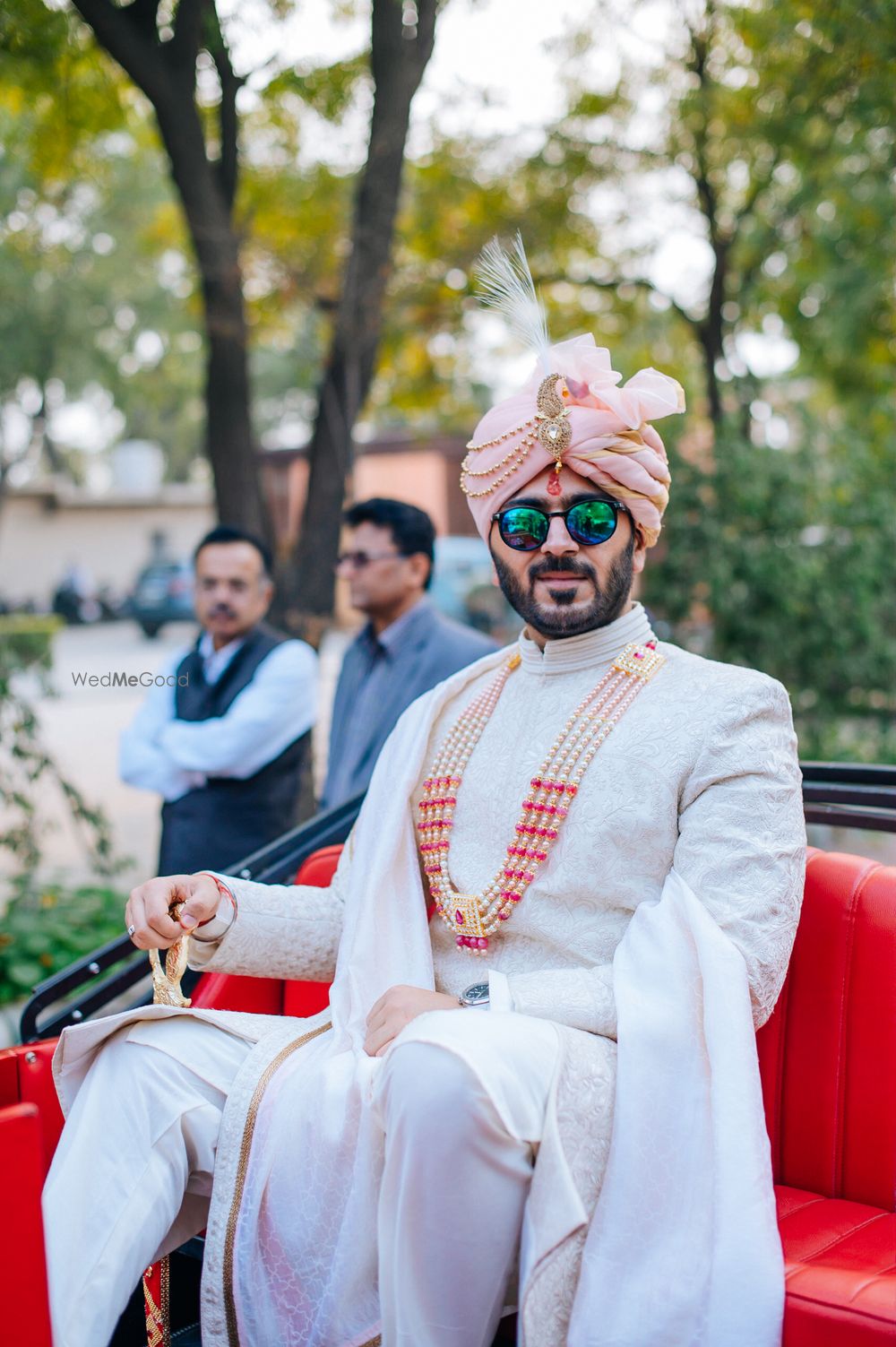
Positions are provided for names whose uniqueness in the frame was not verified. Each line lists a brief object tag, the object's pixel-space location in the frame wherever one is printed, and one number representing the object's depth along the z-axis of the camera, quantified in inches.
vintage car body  93.9
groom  79.1
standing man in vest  166.1
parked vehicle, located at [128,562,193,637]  991.6
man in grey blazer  174.6
